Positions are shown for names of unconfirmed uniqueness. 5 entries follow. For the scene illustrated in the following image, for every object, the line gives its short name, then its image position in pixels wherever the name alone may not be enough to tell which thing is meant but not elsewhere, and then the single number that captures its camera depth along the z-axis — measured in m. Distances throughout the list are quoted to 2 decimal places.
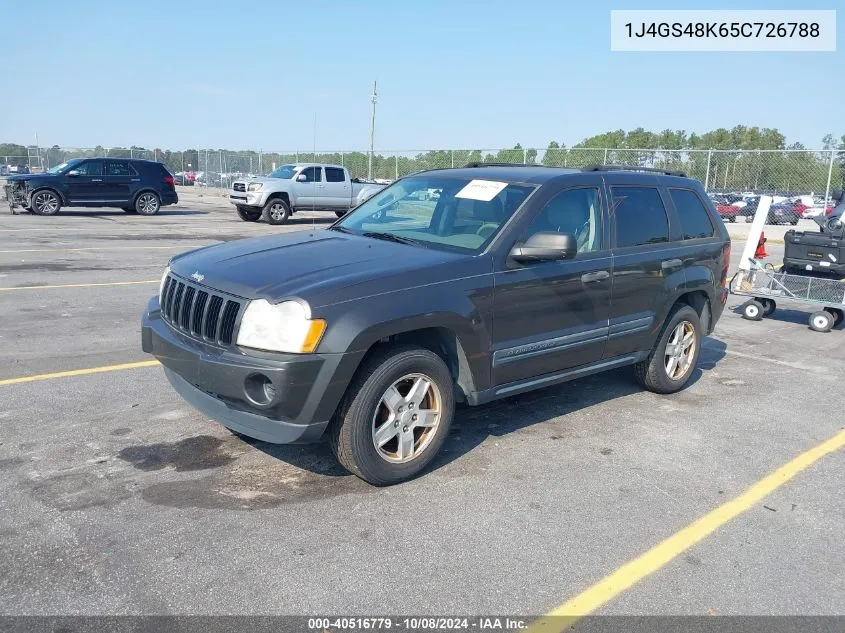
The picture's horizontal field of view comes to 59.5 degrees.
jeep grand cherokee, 3.79
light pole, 34.88
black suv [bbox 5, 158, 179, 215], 21.53
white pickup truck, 22.97
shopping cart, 9.21
